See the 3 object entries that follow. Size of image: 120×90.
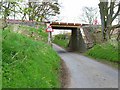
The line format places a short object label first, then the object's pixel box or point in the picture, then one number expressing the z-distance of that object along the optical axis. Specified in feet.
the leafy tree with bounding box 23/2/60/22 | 67.19
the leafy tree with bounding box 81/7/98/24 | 104.92
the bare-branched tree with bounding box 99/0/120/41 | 42.79
